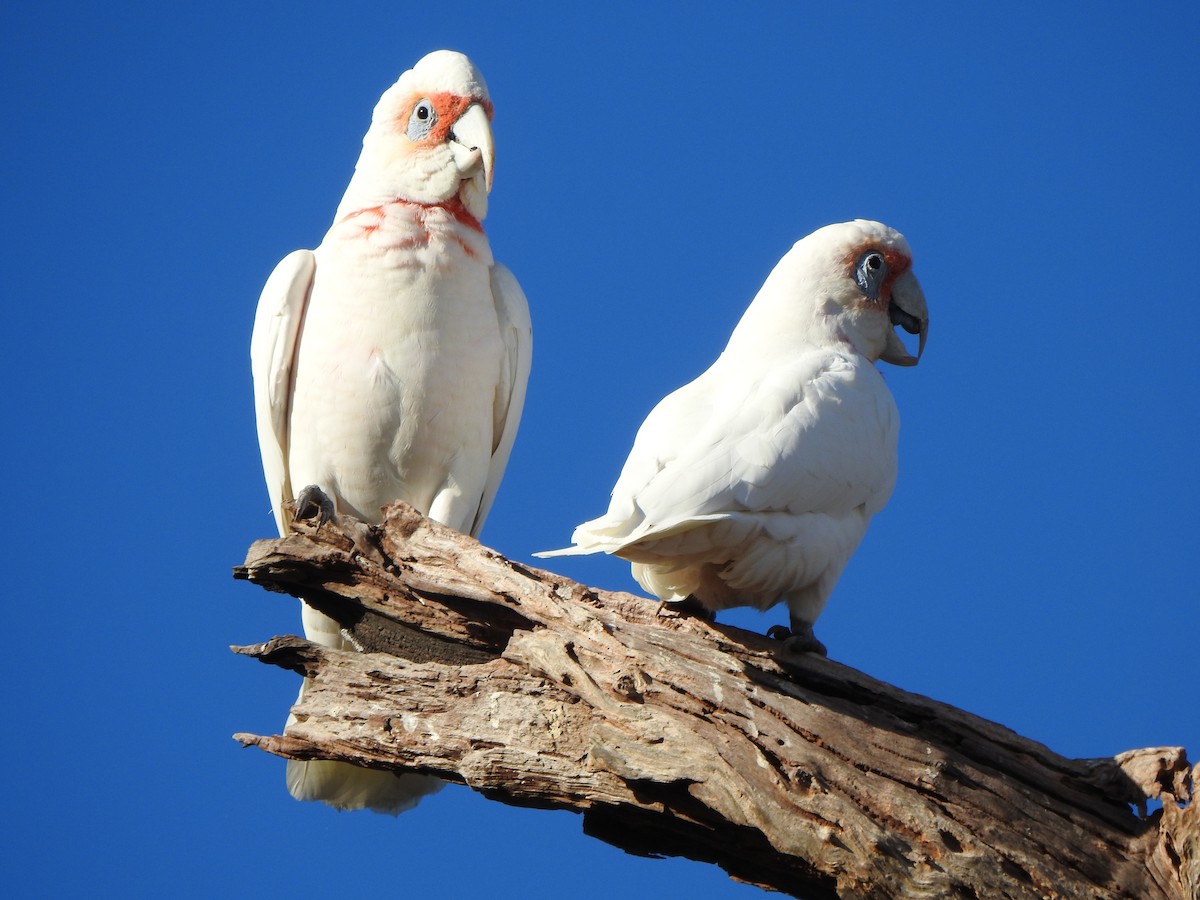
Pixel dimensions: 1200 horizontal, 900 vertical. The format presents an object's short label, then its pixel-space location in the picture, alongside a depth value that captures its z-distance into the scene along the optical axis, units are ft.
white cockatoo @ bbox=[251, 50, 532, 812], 48.78
